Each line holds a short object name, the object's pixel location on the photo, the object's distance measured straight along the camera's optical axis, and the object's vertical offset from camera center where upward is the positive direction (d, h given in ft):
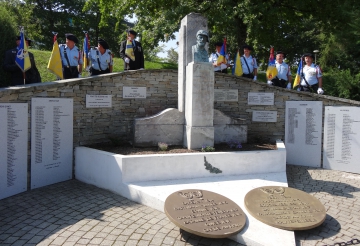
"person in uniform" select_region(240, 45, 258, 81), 30.86 +4.40
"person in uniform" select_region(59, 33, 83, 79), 26.04 +4.06
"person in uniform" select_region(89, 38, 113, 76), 27.43 +4.06
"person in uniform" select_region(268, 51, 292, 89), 30.72 +3.53
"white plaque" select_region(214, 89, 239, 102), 27.58 +1.07
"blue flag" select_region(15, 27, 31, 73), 21.79 +3.34
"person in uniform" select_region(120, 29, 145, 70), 27.99 +4.60
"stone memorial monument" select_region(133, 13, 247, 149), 21.90 -0.57
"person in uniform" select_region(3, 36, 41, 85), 22.36 +2.51
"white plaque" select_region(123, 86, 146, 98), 24.89 +1.09
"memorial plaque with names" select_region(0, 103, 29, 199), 17.63 -2.60
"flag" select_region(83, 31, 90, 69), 29.48 +5.00
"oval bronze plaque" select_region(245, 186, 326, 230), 13.67 -4.77
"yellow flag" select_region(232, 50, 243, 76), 30.40 +3.93
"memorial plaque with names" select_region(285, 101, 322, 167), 25.68 -2.03
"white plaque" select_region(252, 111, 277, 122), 27.58 -0.75
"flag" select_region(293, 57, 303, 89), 29.86 +3.00
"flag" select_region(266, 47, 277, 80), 30.42 +3.50
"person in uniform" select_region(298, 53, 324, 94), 28.58 +3.03
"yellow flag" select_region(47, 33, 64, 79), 24.58 +3.30
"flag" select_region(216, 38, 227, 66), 30.11 +4.87
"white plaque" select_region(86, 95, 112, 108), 22.86 +0.29
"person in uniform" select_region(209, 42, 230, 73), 30.14 +4.19
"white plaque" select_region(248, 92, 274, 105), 27.53 +0.84
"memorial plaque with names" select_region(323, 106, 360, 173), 24.06 -2.37
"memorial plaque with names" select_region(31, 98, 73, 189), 19.58 -2.40
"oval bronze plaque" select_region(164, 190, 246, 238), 12.59 -4.72
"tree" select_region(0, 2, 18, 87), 24.16 +5.15
